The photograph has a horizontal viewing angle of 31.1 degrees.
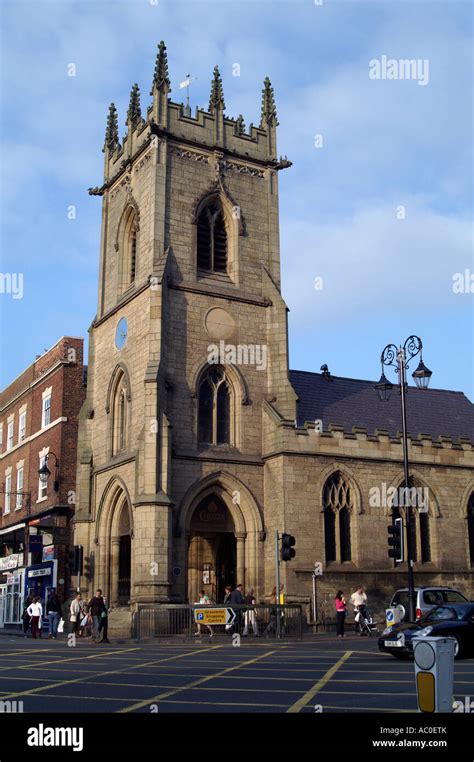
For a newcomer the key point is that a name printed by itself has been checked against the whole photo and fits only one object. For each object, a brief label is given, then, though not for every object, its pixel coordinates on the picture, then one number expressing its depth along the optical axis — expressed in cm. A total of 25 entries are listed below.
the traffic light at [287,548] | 2389
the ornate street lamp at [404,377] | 2355
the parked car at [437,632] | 1748
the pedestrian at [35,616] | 2855
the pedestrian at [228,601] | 2467
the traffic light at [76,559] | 2973
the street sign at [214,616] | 2438
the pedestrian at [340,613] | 2566
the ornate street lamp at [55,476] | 3562
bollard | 719
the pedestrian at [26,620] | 3120
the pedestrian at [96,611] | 2507
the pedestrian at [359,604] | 2653
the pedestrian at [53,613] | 2861
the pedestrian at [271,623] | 2505
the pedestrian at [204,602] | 2452
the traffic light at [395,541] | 2339
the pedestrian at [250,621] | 2436
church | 2928
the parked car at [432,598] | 2252
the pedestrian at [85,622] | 2808
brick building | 3544
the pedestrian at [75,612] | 2794
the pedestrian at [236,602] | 2459
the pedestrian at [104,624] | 2500
